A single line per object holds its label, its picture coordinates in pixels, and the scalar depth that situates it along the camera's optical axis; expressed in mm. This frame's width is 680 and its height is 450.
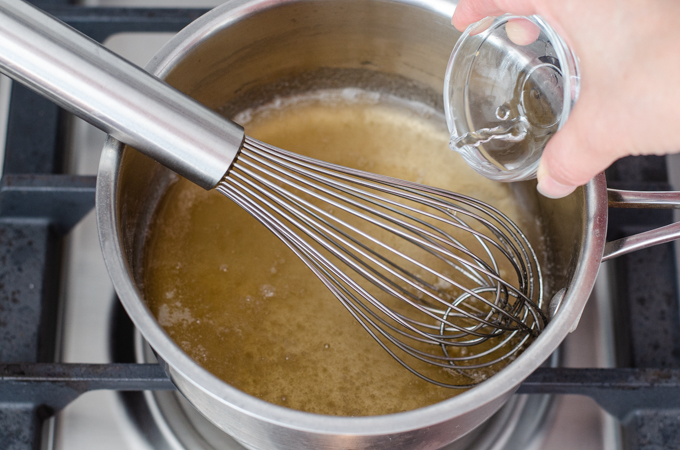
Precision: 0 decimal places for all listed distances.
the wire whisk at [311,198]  428
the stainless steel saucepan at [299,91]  407
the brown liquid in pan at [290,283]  570
